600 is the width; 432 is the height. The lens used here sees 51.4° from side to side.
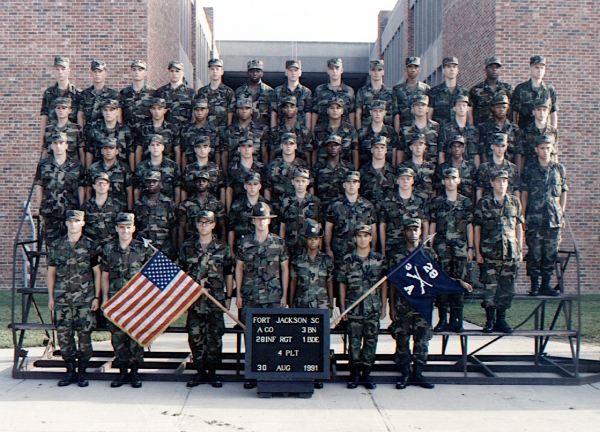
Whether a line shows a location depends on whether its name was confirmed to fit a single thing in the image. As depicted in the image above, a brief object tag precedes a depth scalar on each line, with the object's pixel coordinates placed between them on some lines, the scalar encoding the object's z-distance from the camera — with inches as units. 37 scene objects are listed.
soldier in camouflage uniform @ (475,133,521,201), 324.5
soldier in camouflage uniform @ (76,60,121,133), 354.6
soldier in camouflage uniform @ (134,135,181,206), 323.6
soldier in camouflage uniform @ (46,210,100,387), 299.1
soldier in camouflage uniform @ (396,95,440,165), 335.0
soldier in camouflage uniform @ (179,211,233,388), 300.8
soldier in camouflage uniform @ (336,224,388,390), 296.8
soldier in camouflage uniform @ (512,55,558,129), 351.9
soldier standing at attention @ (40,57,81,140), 356.8
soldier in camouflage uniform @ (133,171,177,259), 313.7
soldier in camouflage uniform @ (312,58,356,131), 358.9
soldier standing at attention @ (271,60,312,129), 356.2
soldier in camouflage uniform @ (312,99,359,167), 339.3
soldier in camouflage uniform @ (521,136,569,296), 328.8
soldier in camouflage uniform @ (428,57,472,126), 356.5
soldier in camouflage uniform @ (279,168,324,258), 316.8
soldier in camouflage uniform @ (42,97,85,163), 339.3
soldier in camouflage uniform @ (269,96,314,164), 342.0
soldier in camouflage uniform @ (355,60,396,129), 357.7
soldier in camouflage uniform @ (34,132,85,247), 331.3
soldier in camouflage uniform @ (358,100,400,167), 338.6
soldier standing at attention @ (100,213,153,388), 300.2
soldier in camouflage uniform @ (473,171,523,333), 310.5
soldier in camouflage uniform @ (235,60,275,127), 361.4
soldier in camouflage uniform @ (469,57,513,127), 363.6
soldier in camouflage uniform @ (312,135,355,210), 330.3
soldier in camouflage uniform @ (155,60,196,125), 360.8
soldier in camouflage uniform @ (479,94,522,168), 343.9
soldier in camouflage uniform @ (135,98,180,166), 341.4
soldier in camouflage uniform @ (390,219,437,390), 301.0
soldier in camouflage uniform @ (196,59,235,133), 356.0
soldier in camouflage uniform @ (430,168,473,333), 313.1
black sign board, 286.0
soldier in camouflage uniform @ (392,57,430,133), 356.8
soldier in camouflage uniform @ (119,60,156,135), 356.8
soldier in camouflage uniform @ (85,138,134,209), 326.6
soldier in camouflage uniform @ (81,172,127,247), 316.2
